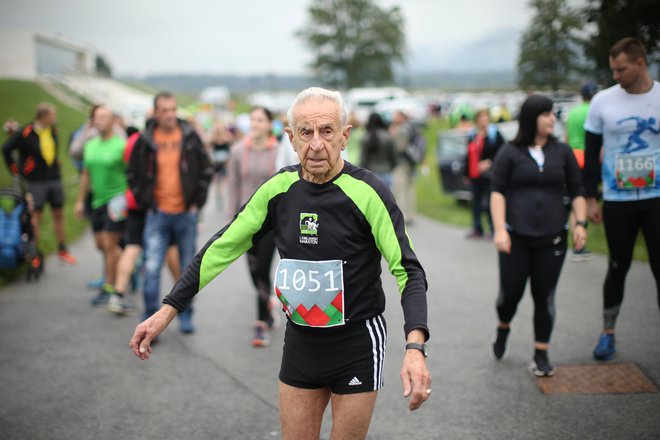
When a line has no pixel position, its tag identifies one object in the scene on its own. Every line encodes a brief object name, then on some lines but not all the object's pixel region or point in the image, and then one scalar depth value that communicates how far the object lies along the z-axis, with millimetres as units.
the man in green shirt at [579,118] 7293
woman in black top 4836
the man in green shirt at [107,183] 7328
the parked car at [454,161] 15141
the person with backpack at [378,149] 11648
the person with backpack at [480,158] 10758
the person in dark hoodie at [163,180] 6297
